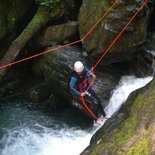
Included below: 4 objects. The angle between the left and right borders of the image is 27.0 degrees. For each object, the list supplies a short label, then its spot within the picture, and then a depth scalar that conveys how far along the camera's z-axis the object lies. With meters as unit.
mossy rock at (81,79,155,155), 5.55
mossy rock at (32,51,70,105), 9.40
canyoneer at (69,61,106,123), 7.29
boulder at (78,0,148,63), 8.31
